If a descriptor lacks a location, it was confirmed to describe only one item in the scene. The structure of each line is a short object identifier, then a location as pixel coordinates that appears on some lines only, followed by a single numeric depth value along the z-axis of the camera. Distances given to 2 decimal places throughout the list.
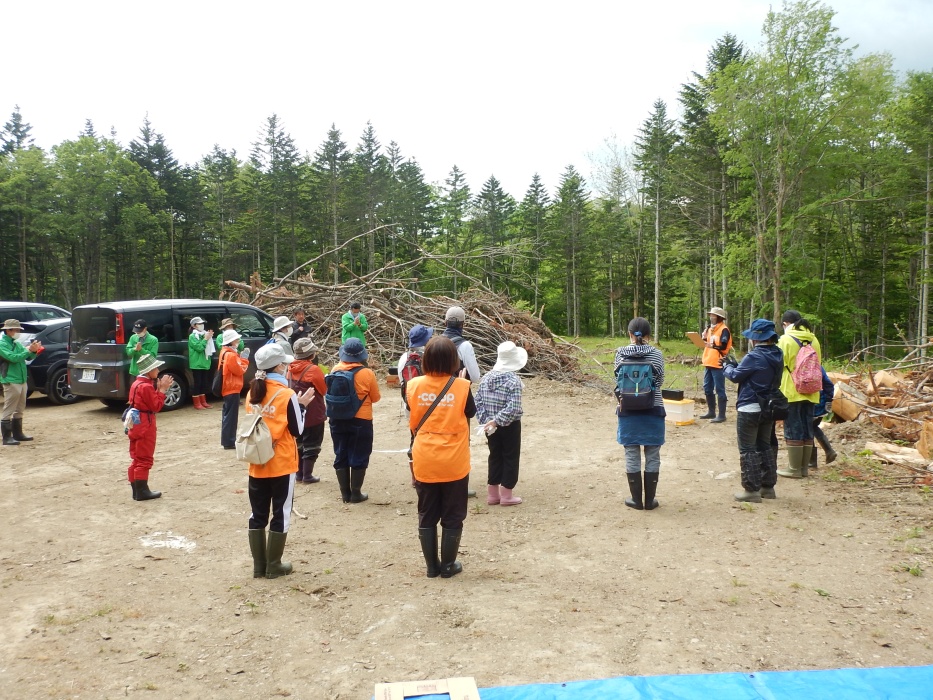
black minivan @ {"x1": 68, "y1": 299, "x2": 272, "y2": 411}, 10.12
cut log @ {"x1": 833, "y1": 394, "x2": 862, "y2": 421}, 9.70
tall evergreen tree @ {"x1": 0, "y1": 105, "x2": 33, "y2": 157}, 47.25
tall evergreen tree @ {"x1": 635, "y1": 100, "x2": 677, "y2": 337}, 36.47
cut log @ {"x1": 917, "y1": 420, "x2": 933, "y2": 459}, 7.49
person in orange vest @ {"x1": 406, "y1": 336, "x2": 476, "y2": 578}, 4.41
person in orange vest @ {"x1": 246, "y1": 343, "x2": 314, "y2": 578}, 4.48
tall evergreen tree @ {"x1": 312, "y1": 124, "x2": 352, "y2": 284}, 45.44
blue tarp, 3.02
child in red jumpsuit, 6.27
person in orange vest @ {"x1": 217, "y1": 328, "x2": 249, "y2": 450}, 8.20
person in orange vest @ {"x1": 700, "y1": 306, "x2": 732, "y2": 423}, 9.75
